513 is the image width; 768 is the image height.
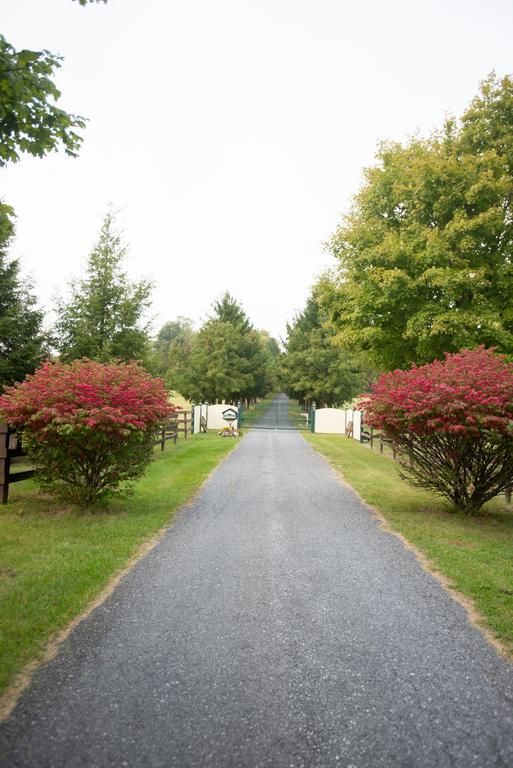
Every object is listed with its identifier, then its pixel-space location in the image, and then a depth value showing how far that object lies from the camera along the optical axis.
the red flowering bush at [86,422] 7.65
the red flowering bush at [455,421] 7.78
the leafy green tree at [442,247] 15.24
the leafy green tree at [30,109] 5.45
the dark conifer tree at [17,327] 15.67
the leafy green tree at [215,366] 37.47
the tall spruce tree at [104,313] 16.84
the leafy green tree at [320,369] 37.34
